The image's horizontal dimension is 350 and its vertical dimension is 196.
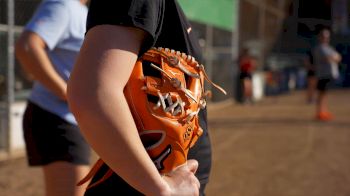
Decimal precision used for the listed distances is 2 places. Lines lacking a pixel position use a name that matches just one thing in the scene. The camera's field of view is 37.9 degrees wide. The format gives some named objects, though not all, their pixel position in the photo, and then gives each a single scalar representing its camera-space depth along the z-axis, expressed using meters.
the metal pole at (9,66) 6.36
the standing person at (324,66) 10.54
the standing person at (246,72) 14.79
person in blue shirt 2.24
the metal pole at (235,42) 15.38
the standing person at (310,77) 15.00
